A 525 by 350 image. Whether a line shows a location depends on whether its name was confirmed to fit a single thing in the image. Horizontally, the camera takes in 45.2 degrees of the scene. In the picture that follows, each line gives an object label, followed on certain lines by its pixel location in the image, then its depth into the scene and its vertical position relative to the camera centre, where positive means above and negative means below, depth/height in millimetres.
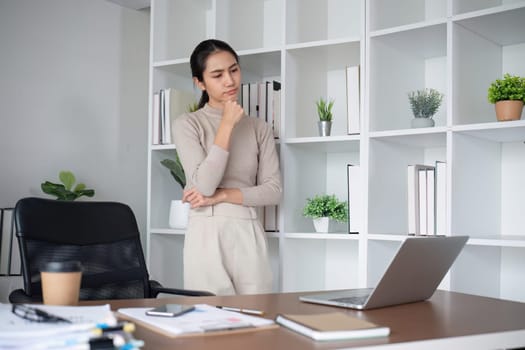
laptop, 1386 -215
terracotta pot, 2492 +297
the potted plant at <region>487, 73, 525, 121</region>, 2496 +352
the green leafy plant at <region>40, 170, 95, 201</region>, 3242 -34
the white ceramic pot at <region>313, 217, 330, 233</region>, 2975 -191
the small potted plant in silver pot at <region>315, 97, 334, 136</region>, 3018 +312
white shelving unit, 2652 +231
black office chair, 2039 -222
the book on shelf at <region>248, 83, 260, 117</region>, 3213 +420
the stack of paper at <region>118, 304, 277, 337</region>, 1099 -257
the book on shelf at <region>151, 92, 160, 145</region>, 3443 +330
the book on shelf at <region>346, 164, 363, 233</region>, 2863 -61
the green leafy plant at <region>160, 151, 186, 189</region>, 3246 +70
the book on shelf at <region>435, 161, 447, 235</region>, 2639 -57
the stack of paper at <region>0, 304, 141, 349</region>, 887 -223
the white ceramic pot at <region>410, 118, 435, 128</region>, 2760 +270
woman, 2535 -5
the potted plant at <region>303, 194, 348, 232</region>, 2971 -129
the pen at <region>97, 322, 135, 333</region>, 954 -226
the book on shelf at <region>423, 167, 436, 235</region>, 2680 -76
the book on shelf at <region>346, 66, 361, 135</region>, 2895 +391
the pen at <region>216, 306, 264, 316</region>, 1324 -271
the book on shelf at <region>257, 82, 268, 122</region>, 3180 +413
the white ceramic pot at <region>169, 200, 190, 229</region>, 3268 -164
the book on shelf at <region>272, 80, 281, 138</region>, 3111 +353
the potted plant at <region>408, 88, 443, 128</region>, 2768 +340
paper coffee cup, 1239 -198
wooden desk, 1047 -280
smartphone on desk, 1217 -253
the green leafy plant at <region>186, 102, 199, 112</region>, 3377 +419
